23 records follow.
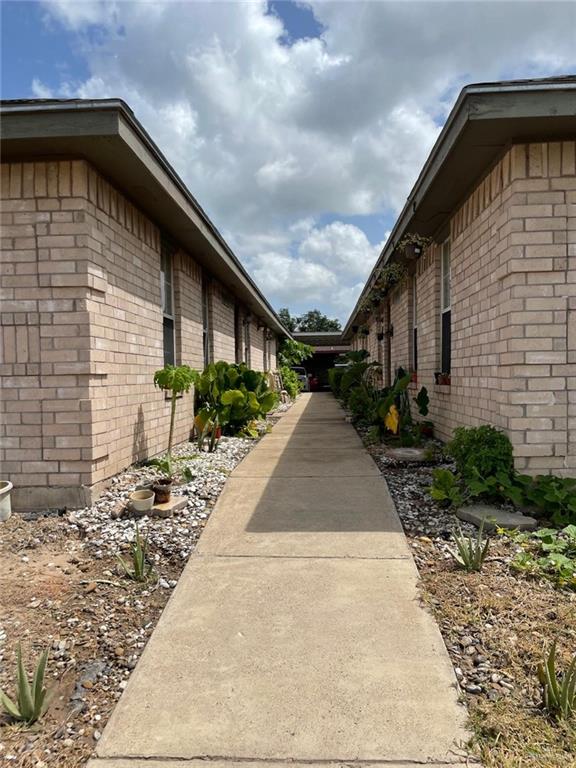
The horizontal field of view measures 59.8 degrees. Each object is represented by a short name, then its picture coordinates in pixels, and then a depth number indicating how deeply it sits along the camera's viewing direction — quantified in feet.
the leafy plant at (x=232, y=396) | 24.61
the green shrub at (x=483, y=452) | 13.78
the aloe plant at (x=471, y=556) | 10.18
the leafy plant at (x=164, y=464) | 16.46
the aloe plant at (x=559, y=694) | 6.10
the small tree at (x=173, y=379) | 18.67
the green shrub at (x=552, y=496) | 12.48
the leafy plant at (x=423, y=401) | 23.62
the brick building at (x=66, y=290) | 13.78
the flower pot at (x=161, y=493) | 14.15
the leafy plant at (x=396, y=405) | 24.07
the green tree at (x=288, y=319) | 240.73
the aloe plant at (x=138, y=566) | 10.06
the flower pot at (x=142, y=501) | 13.69
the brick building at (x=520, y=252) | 12.81
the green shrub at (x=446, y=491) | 13.70
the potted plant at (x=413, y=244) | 23.71
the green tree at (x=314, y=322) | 262.67
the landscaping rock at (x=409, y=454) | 19.94
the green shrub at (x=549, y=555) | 9.78
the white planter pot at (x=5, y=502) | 13.87
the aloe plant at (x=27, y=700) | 6.17
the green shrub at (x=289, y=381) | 63.22
